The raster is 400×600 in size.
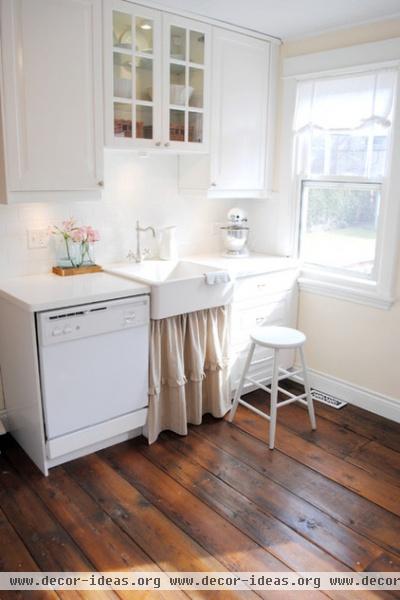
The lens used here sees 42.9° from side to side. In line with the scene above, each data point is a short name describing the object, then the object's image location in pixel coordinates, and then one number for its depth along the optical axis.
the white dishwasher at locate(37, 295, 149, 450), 2.43
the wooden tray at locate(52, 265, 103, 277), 2.92
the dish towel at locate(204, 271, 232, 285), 2.89
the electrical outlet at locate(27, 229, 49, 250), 2.89
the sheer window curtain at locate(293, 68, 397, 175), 2.98
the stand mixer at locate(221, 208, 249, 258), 3.63
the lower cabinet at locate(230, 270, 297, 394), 3.24
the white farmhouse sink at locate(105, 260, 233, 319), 2.71
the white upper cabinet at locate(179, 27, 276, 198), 3.19
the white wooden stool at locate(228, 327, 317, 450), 2.81
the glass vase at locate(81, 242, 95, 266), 3.03
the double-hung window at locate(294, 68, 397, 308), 3.05
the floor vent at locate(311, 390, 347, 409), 3.42
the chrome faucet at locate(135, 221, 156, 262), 3.28
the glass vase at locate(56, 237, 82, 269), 2.96
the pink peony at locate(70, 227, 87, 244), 2.96
